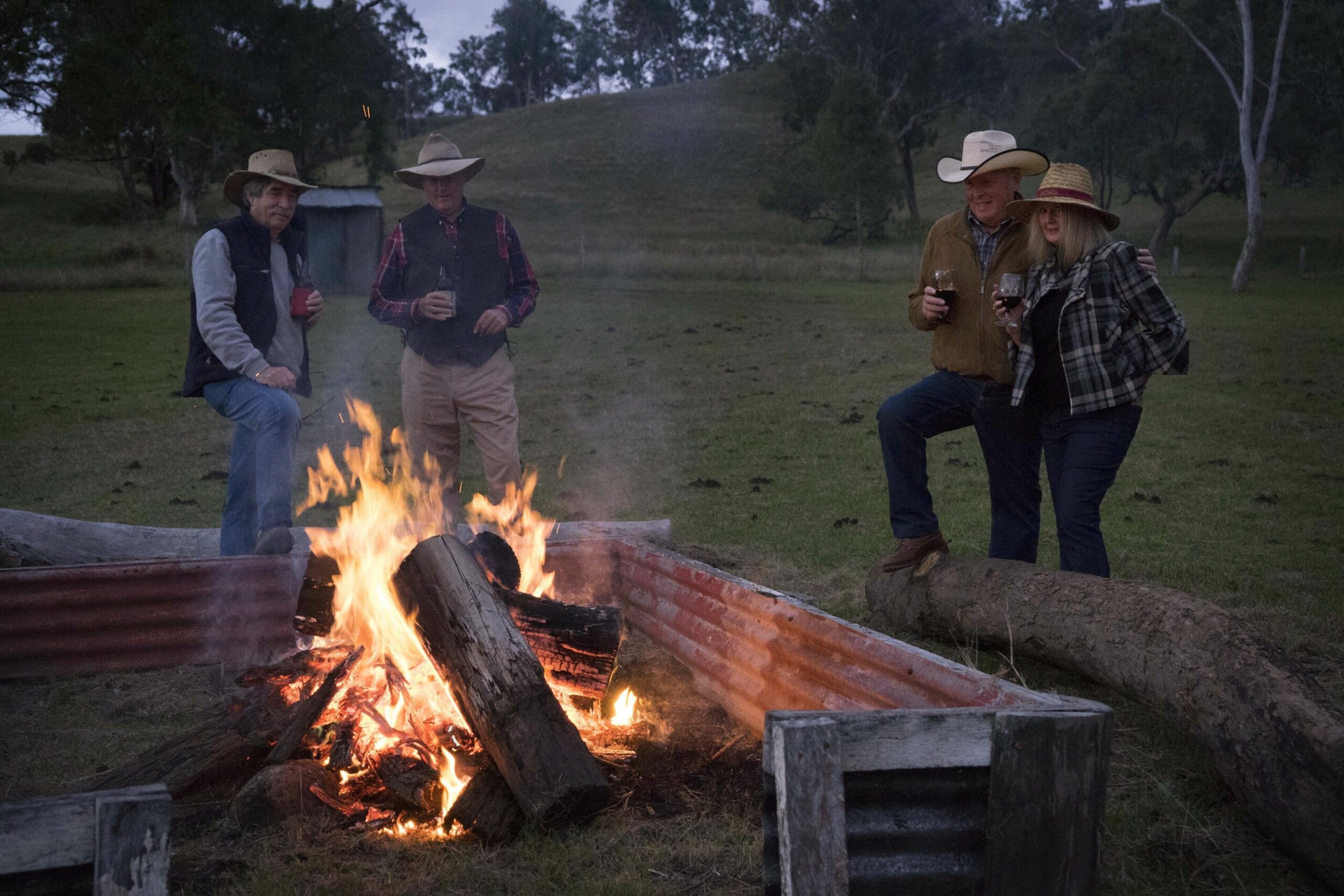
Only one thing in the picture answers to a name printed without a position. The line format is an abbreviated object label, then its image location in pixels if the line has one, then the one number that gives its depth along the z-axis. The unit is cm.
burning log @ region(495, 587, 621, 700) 429
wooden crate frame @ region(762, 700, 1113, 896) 250
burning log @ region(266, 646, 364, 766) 371
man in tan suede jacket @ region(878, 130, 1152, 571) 487
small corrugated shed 3094
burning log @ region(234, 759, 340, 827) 342
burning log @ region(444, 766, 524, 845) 331
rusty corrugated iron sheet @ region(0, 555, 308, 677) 477
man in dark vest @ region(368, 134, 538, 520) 590
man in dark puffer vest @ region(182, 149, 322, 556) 526
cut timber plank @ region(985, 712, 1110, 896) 265
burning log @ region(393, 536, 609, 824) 340
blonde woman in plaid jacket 434
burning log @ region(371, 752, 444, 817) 352
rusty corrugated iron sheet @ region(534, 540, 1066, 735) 334
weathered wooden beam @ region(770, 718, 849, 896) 248
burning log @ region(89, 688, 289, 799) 358
